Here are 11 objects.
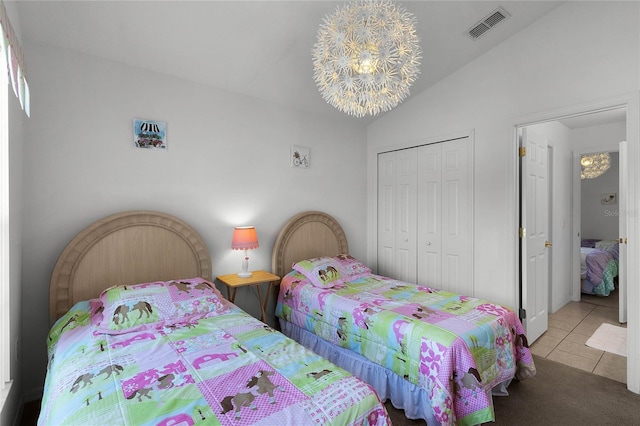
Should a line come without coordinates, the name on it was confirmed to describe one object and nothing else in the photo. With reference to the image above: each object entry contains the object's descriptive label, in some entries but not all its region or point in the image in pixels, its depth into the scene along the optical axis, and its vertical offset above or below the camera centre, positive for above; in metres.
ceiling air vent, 2.65 +1.64
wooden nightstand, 2.85 -0.63
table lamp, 2.91 -0.26
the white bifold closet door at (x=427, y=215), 3.34 -0.04
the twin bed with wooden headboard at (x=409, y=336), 1.84 -0.87
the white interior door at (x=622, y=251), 3.25 -0.41
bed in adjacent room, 4.52 -0.87
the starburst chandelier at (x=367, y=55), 1.68 +0.86
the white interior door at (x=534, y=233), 3.01 -0.21
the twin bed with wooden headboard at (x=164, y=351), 1.23 -0.75
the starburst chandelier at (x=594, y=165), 4.75 +0.70
